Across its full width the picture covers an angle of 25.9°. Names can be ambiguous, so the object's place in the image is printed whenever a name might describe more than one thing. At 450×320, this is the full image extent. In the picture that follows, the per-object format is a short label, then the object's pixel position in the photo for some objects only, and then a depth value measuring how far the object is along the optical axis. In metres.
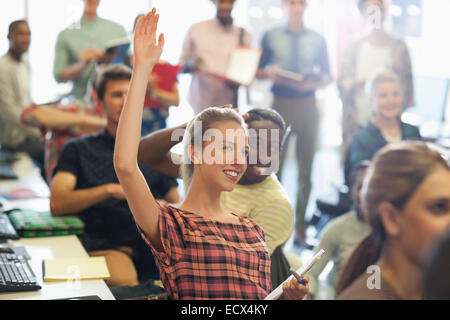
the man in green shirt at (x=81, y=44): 6.27
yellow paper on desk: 3.52
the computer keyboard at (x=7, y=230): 3.97
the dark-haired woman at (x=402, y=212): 2.19
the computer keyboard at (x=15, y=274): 3.33
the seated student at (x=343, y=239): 2.48
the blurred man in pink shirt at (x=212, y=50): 3.72
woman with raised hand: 2.66
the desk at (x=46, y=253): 3.33
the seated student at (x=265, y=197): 2.80
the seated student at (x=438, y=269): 2.04
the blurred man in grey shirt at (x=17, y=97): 6.27
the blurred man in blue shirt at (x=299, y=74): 3.81
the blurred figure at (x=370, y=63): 3.20
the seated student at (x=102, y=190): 3.74
